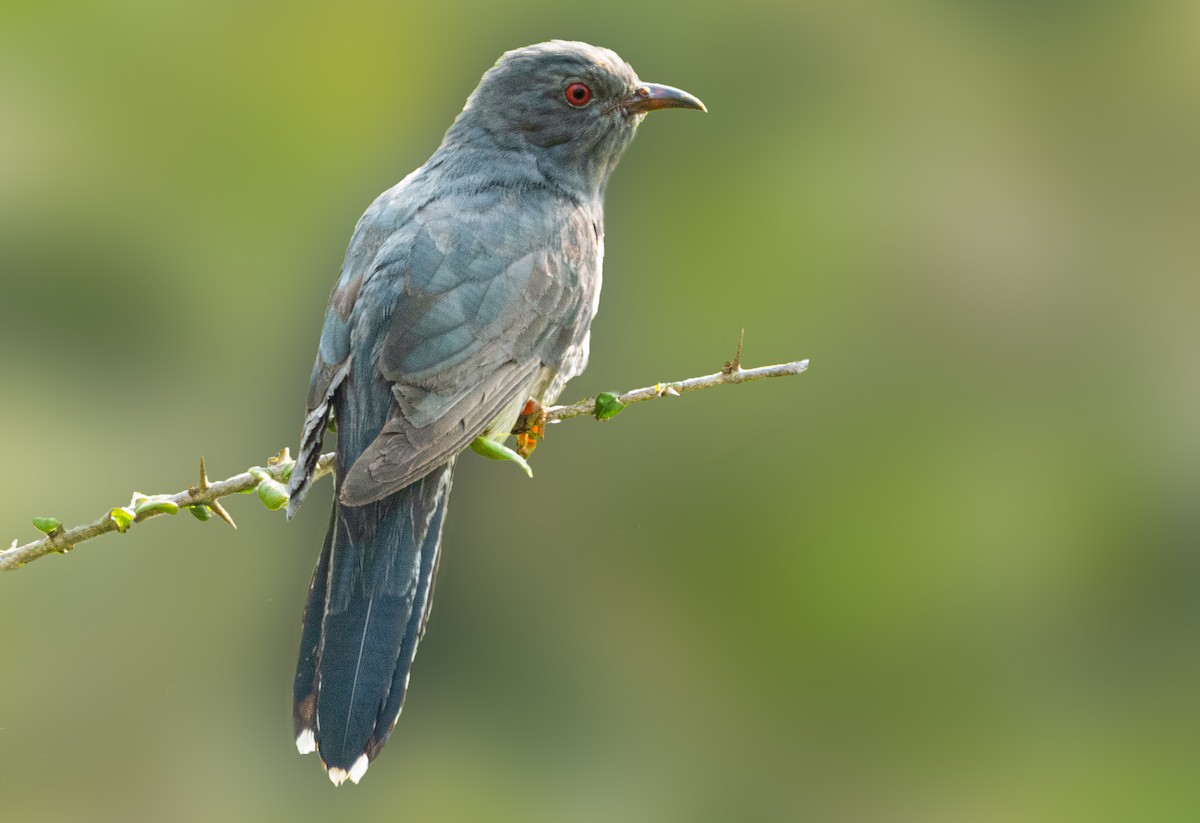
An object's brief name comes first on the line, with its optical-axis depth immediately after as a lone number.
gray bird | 5.50
